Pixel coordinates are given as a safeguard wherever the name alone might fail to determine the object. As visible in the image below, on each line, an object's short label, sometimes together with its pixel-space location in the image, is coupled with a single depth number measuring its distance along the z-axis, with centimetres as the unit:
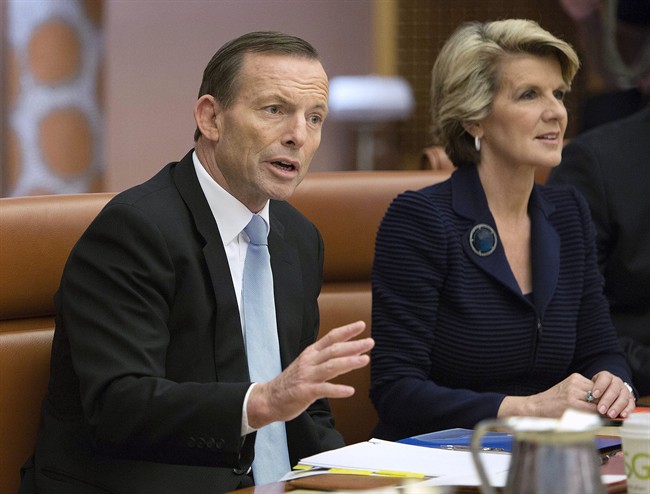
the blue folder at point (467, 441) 665
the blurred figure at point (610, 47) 861
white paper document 652
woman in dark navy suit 712
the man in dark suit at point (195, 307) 665
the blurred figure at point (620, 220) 742
